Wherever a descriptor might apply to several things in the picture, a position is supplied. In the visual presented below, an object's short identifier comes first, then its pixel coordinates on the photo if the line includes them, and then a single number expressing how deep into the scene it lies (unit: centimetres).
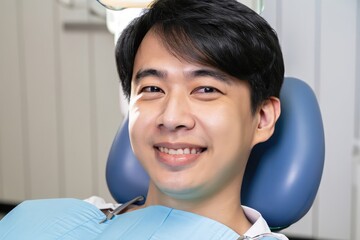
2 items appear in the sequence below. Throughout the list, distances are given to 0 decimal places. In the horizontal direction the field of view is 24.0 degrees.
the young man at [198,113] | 88
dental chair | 90
